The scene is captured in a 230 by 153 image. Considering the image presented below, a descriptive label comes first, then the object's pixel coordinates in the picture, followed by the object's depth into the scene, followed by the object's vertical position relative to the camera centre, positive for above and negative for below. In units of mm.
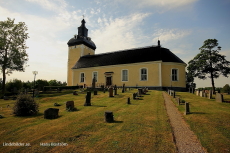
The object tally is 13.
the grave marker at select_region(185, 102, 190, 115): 7443 -1359
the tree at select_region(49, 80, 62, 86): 36403 -36
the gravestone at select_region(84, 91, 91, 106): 10203 -1289
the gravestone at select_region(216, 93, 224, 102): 11002 -1161
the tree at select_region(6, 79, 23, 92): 24344 -333
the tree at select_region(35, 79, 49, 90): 28625 -40
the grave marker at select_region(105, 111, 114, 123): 6215 -1567
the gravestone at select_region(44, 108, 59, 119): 7211 -1669
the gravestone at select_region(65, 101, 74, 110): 8883 -1480
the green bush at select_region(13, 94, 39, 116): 7992 -1424
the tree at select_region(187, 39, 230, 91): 23500 +3686
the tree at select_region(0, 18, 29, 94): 22344 +6045
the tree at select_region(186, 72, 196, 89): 31445 +228
